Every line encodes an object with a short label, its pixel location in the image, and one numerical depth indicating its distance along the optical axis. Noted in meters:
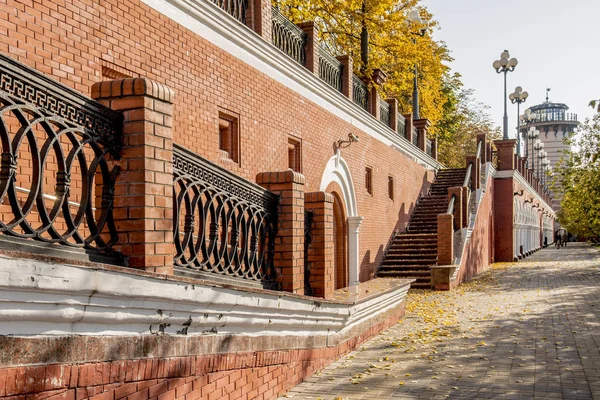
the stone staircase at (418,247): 17.80
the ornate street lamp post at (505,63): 27.53
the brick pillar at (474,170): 24.57
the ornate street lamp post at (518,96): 34.81
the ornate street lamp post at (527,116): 40.12
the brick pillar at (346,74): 15.57
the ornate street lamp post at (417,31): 19.86
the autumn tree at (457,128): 37.78
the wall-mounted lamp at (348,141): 14.57
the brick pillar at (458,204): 19.94
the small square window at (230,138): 9.45
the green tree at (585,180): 21.75
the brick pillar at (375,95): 18.05
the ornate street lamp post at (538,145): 51.33
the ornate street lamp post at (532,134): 47.06
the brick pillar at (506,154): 31.30
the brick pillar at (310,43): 12.92
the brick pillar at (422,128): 24.38
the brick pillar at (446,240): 17.31
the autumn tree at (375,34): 19.62
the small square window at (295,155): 12.09
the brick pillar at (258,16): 10.41
